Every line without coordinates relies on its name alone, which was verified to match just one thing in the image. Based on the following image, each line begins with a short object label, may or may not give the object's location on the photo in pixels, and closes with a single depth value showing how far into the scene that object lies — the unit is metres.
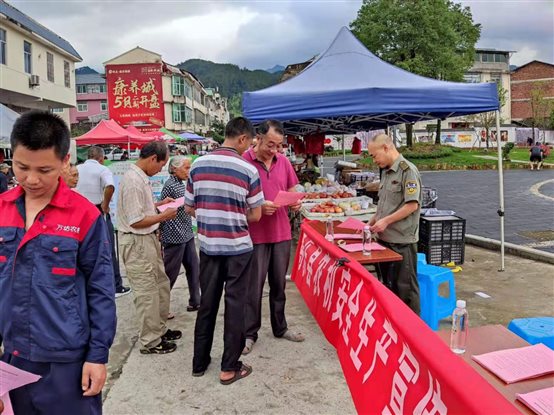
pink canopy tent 14.43
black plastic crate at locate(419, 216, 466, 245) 6.34
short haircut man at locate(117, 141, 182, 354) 3.81
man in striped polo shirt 3.29
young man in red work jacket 1.70
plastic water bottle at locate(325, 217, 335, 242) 4.58
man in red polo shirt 3.96
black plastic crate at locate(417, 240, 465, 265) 6.41
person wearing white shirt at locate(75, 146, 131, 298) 5.53
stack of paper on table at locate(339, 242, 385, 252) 4.04
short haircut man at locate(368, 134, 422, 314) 4.02
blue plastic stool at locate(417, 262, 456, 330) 4.44
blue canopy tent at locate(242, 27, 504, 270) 5.45
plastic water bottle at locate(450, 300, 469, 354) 2.15
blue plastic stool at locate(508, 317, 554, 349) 2.57
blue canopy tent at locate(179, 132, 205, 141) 32.89
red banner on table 1.64
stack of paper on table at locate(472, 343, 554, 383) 1.87
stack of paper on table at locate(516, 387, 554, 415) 1.61
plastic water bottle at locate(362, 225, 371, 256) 3.96
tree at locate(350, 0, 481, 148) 31.73
